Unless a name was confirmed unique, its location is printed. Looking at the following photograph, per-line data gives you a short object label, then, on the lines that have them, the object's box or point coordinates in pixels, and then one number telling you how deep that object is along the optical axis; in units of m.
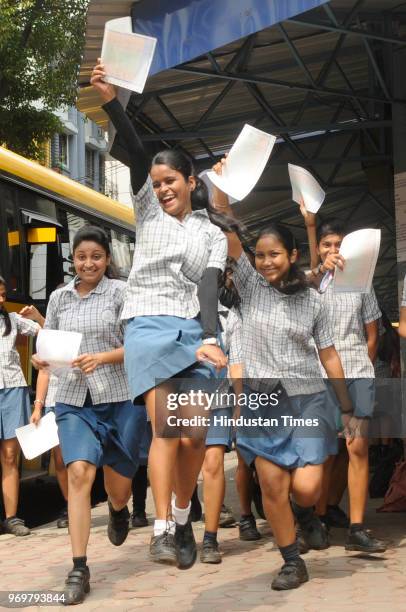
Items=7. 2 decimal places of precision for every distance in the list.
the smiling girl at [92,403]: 5.79
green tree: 22.88
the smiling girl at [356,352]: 6.87
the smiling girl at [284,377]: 5.82
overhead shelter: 7.33
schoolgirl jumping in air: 5.05
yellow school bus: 9.91
